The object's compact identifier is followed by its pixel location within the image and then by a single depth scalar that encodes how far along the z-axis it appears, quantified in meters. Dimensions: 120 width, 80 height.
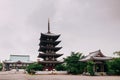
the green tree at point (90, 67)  19.24
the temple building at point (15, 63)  45.76
